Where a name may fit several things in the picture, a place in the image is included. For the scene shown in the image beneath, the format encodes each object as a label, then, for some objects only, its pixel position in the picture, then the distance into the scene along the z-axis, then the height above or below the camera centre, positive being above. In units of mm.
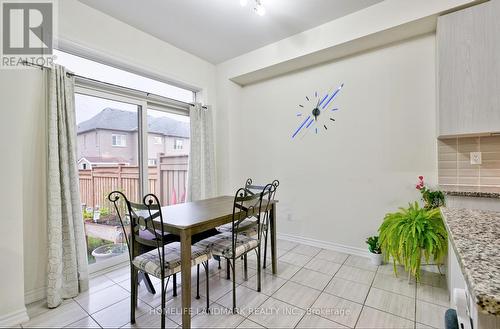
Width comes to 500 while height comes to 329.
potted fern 1969 -652
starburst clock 3029 +687
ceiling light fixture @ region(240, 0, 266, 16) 2183 +1543
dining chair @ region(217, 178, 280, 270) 2331 -670
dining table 1577 -422
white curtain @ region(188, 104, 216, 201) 3387 +134
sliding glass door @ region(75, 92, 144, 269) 2451 +19
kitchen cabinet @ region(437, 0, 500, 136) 1889 +782
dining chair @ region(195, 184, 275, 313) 1865 -669
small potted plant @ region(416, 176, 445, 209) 2256 -352
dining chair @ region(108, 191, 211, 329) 1565 -673
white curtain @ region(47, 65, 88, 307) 1946 -313
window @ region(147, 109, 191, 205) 3105 +99
